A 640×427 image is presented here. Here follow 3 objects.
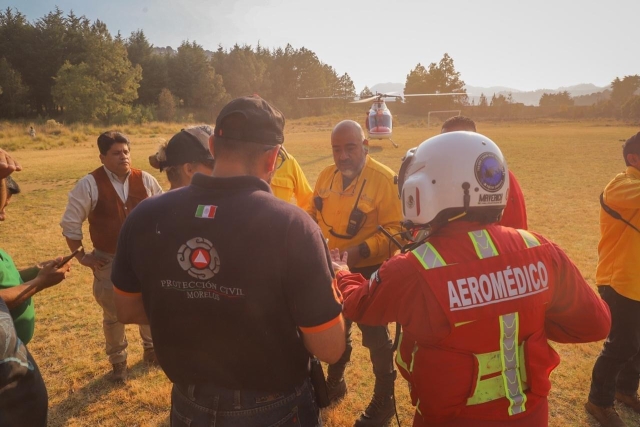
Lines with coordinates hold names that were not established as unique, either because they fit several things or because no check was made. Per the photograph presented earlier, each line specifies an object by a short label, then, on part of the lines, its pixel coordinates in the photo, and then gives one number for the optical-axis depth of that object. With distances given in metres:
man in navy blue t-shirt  1.66
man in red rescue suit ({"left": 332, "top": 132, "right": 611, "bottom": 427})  1.73
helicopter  27.47
